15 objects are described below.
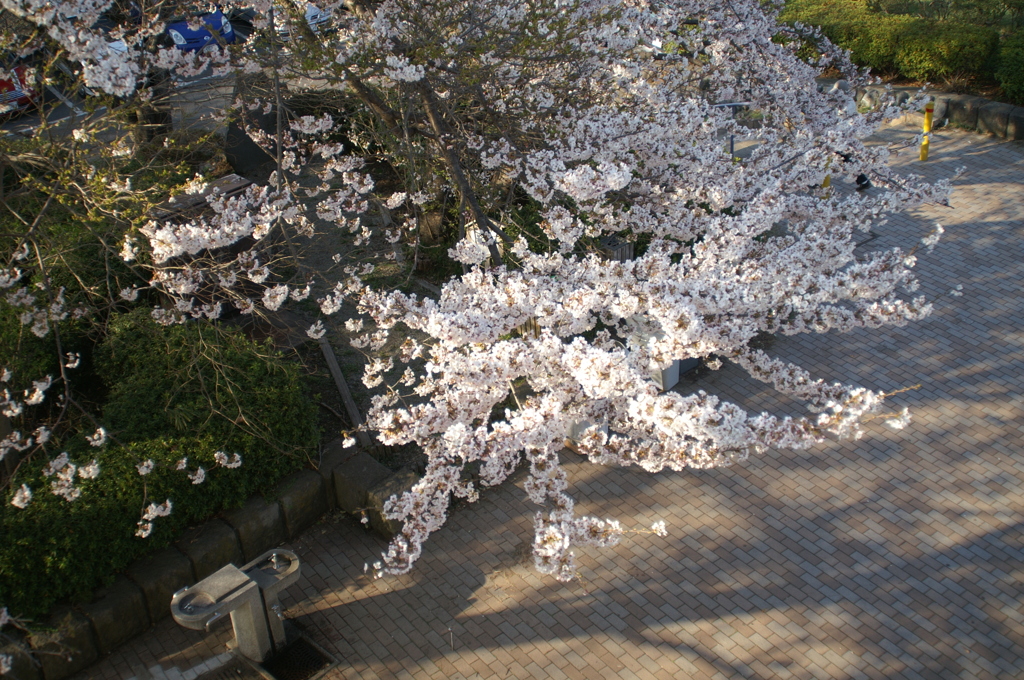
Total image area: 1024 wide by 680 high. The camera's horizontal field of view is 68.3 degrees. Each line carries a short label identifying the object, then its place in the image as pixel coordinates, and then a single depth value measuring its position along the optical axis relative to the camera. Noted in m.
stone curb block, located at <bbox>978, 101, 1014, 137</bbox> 11.46
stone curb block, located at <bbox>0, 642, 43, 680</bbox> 4.55
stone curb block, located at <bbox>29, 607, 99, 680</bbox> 4.66
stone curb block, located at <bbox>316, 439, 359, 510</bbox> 6.00
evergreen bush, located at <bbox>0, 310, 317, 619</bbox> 4.75
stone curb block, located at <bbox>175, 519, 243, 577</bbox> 5.27
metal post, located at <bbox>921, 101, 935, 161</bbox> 10.96
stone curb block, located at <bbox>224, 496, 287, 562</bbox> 5.52
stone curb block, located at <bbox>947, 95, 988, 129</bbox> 11.77
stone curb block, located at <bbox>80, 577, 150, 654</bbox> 4.88
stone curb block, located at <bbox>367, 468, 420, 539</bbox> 5.69
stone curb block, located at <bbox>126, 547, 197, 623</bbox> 5.08
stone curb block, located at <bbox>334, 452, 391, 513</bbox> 5.82
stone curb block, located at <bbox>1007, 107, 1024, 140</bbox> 11.31
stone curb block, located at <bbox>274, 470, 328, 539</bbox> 5.76
